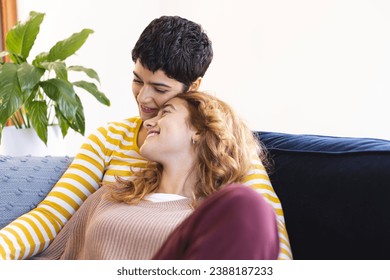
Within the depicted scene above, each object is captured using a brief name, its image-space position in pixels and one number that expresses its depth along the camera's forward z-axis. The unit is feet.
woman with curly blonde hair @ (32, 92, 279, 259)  4.30
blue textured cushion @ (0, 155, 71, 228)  5.13
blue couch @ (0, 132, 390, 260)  4.22
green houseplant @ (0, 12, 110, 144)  7.15
